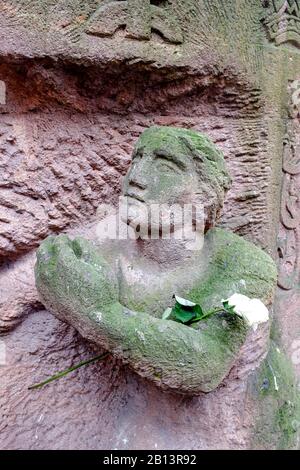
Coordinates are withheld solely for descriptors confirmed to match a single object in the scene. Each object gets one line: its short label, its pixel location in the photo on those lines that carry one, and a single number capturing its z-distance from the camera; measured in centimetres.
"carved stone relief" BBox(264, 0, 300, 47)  154
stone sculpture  106
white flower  105
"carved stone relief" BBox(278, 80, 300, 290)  162
